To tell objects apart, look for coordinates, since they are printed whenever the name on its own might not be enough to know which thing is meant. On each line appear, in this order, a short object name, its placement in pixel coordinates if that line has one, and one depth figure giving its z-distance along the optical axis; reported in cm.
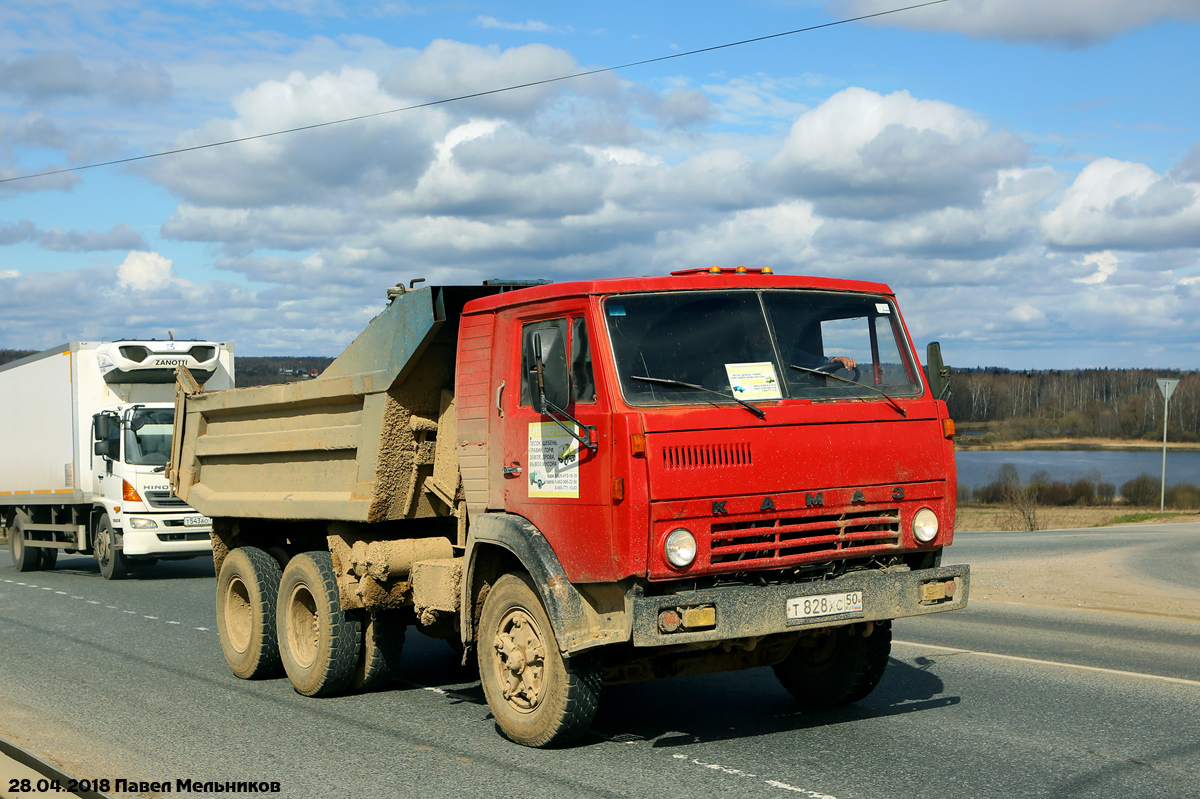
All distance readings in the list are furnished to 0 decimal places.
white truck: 1733
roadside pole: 2788
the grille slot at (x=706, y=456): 549
